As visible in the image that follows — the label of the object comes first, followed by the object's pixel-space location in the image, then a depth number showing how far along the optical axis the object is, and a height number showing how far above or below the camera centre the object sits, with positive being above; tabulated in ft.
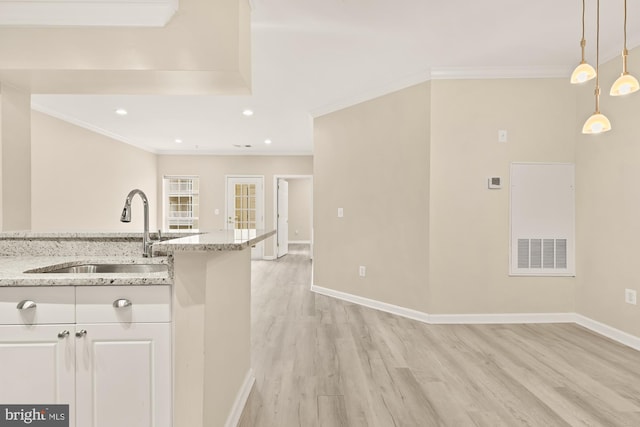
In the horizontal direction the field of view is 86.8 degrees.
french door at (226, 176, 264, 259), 25.57 +0.62
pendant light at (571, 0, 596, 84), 6.05 +2.51
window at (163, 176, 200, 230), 25.91 +0.70
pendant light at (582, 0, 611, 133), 6.58 +1.72
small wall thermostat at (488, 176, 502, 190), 11.23 +0.95
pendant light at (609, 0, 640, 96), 5.78 +2.20
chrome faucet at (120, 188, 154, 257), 5.55 -0.15
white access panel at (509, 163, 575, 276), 11.25 -0.25
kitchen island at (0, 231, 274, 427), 4.42 -1.37
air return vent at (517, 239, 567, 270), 11.31 -1.39
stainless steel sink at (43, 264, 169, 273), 6.14 -1.04
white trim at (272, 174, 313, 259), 25.41 +0.85
